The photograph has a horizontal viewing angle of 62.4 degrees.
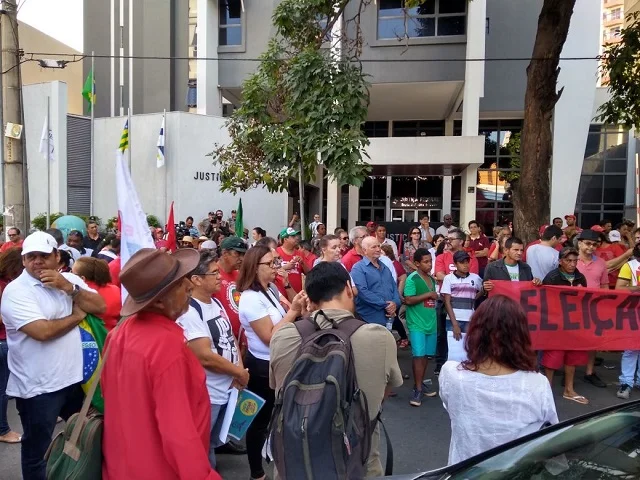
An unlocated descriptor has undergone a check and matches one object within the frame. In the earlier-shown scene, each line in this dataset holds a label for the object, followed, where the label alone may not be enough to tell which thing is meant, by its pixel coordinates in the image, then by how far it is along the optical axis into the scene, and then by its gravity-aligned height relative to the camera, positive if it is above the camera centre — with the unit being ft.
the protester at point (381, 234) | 29.99 -1.59
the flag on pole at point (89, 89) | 62.64 +13.27
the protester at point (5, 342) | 13.57 -3.92
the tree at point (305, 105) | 30.32 +6.29
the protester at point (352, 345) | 7.77 -2.12
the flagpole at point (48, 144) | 57.67 +6.23
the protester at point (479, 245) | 29.09 -2.17
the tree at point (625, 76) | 32.14 +8.35
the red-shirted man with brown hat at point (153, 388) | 6.40 -2.34
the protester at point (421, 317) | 19.11 -4.04
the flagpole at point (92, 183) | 65.92 +2.25
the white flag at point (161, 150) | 61.26 +6.05
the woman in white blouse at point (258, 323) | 11.89 -2.69
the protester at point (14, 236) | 23.94 -1.67
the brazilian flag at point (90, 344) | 11.27 -3.11
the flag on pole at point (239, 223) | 37.85 -1.40
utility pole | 24.93 +4.50
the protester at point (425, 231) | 42.68 -2.04
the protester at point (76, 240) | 26.55 -2.00
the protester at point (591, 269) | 21.90 -2.47
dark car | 6.75 -3.32
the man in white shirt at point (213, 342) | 10.32 -2.83
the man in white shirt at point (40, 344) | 10.38 -2.93
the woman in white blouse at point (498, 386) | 8.30 -2.82
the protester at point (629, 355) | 20.12 -5.52
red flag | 14.53 -0.93
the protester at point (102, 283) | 13.03 -2.03
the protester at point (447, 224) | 44.69 -1.42
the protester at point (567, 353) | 19.88 -5.42
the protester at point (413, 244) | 33.35 -2.45
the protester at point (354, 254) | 21.26 -2.00
